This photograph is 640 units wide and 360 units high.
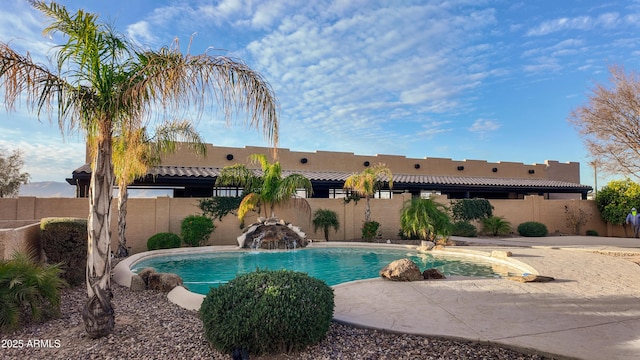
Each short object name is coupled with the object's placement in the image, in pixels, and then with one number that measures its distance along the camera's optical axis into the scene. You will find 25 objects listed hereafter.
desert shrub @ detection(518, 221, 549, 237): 19.45
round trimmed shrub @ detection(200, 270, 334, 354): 3.65
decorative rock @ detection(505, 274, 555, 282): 7.27
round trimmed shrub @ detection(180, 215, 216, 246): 14.90
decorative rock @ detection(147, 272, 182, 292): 6.99
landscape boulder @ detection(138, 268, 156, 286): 7.31
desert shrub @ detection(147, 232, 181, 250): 13.75
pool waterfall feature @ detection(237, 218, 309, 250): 14.81
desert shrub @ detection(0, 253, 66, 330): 4.62
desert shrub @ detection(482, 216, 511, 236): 19.61
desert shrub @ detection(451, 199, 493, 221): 19.95
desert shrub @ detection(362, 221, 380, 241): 17.25
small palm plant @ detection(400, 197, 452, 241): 15.10
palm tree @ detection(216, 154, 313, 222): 15.69
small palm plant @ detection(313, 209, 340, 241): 17.33
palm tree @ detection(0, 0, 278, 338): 4.18
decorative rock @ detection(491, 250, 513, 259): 10.88
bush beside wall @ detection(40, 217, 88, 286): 7.25
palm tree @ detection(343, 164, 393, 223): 16.95
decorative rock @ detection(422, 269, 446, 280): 7.72
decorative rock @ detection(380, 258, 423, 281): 7.41
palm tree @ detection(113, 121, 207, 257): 11.98
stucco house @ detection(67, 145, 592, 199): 18.42
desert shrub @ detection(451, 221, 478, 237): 18.80
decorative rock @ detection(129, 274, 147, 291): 7.11
